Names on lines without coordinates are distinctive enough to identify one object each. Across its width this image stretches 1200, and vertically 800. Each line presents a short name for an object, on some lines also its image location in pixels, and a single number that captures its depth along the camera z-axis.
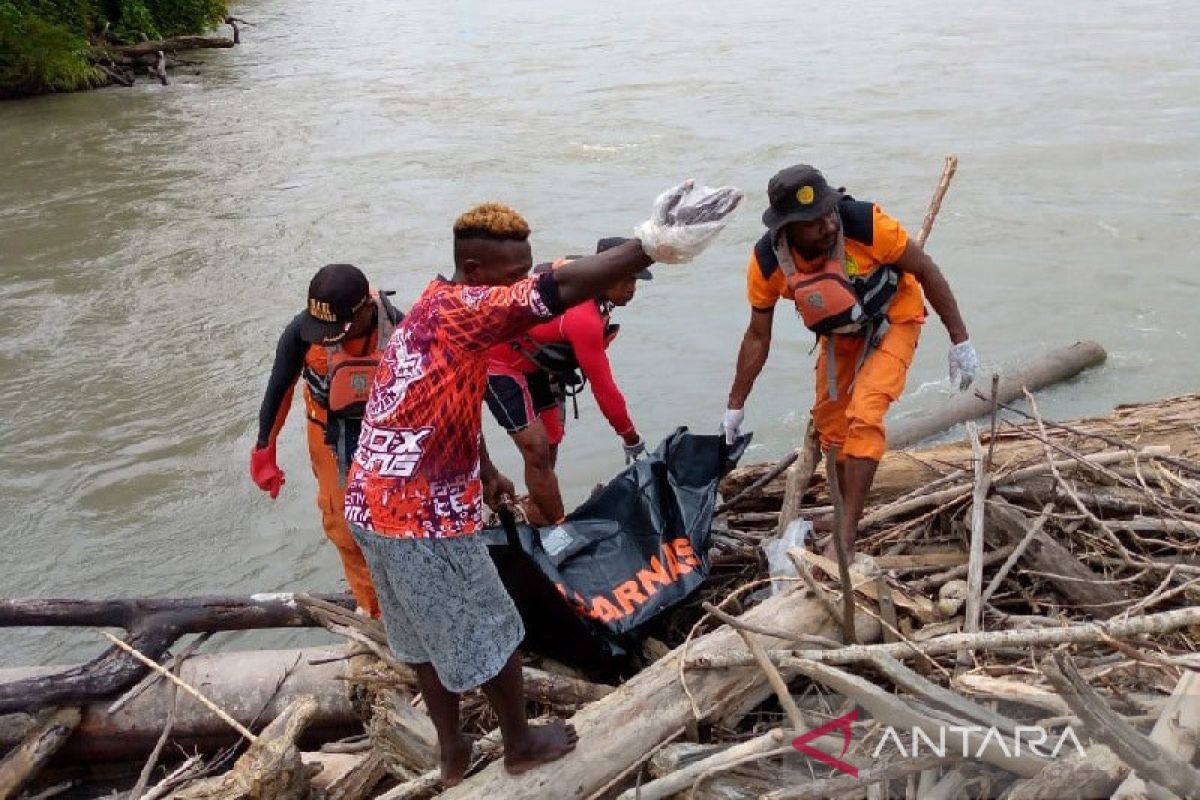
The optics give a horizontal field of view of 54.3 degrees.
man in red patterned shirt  2.96
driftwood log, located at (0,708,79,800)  4.50
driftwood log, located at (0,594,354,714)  4.73
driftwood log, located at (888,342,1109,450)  7.41
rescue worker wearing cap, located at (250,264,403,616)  4.49
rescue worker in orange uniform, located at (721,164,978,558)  4.62
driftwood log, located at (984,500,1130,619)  3.81
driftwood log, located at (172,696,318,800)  3.85
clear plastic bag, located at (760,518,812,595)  4.38
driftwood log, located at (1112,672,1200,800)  2.49
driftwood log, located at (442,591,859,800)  3.38
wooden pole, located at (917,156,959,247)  5.08
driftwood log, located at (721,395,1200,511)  4.83
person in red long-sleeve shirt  5.22
